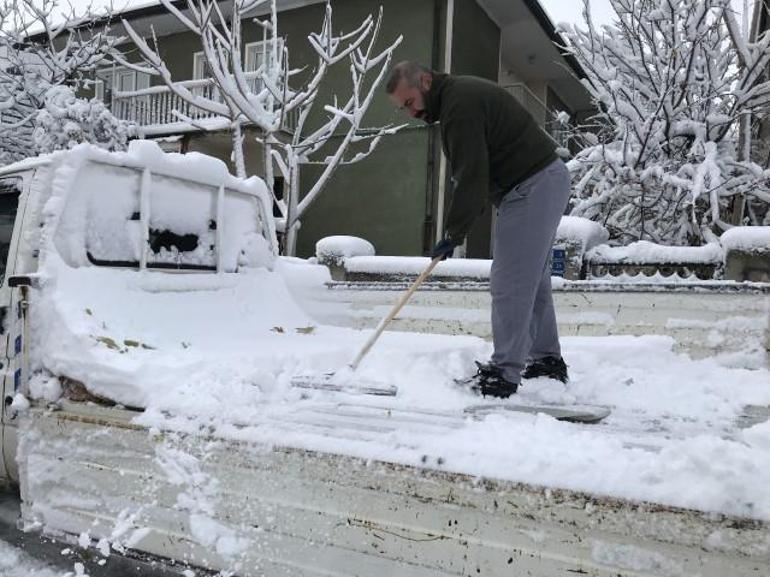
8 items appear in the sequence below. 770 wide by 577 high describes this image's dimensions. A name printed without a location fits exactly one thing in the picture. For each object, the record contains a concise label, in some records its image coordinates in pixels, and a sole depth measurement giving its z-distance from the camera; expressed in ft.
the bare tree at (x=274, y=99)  31.99
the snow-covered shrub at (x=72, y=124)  37.86
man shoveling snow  7.94
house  40.32
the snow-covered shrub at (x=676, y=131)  23.71
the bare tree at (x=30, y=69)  44.96
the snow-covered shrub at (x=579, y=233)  18.88
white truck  4.35
